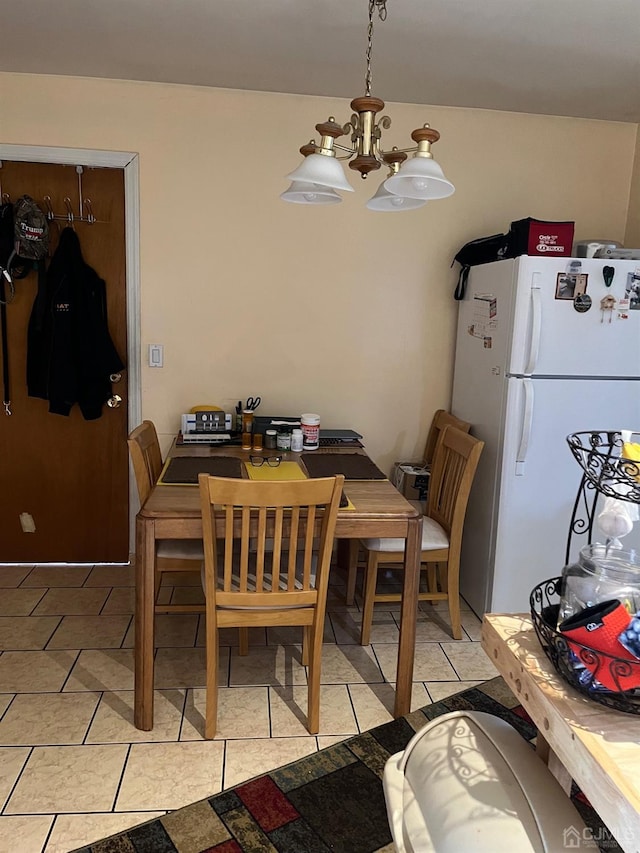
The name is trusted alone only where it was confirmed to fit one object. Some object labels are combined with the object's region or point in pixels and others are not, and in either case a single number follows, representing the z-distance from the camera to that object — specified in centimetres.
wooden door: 315
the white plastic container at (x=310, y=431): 301
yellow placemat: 252
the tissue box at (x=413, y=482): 328
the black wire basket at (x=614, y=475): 101
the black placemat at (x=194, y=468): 242
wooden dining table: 206
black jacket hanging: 313
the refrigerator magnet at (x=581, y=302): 271
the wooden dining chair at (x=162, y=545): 242
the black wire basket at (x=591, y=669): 93
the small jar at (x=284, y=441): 298
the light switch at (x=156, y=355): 329
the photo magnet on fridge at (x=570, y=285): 268
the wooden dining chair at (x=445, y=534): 271
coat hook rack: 313
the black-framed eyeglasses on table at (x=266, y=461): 273
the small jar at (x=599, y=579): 102
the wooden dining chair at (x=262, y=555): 193
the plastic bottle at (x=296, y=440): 297
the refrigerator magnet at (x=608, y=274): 268
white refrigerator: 269
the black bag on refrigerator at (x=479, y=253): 296
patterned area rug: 170
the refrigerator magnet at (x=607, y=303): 272
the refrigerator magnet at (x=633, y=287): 271
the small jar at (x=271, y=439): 302
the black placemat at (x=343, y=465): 260
